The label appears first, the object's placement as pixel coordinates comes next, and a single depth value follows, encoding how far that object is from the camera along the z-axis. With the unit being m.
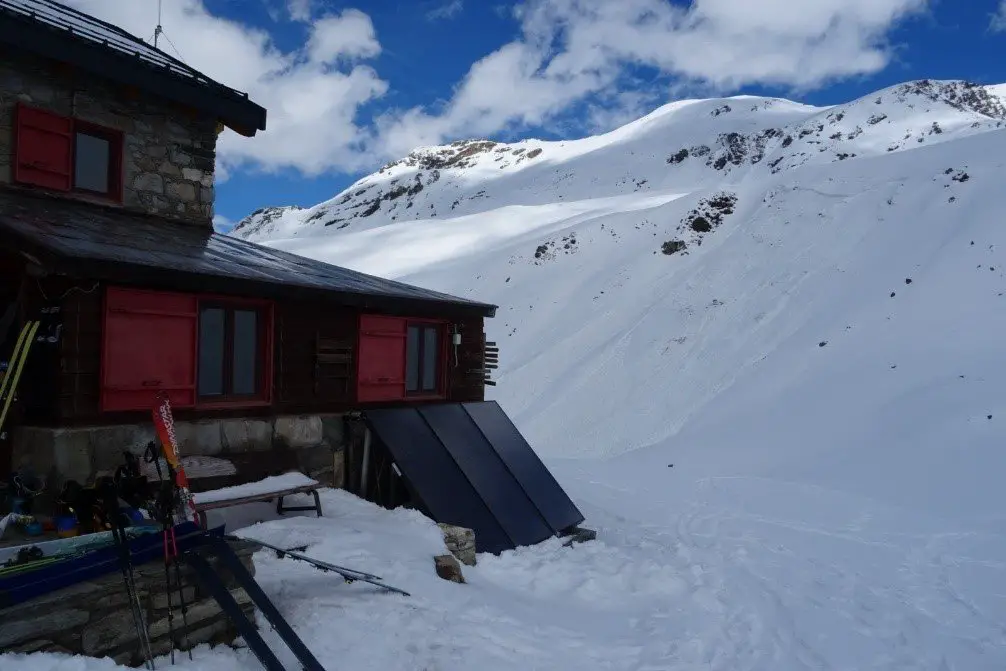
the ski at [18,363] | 7.00
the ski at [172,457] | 6.11
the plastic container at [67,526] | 6.25
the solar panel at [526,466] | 11.30
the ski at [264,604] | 5.31
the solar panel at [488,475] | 10.43
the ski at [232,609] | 5.22
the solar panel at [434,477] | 9.76
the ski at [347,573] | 6.46
